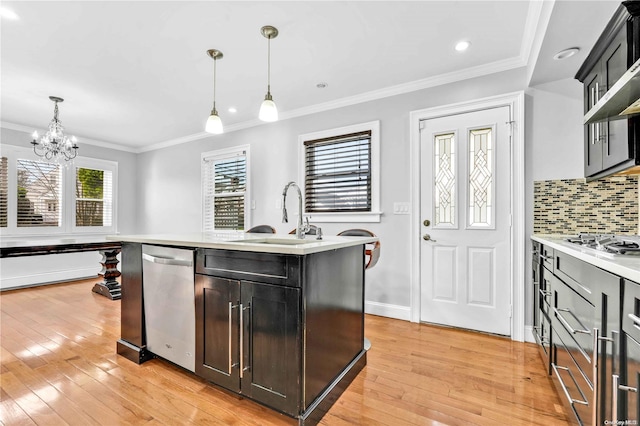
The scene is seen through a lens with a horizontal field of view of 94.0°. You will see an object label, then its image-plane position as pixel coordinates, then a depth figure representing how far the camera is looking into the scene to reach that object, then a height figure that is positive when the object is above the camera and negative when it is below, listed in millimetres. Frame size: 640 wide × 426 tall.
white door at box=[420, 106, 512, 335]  2781 -97
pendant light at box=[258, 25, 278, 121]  2217 +785
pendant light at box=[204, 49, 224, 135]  2486 +722
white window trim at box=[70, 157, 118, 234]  5266 +366
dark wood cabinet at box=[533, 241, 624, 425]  1014 -527
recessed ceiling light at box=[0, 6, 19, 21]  2110 +1425
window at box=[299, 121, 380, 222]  3473 +461
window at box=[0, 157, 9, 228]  4500 +272
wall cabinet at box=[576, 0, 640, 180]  1415 +553
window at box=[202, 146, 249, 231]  4684 +356
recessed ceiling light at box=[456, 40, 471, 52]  2494 +1404
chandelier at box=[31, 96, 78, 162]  3596 +888
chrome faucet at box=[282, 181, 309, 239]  2178 -134
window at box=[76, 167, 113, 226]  5406 +267
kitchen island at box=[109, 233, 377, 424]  1494 -600
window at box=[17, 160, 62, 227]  4707 +285
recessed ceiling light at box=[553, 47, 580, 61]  2163 +1166
